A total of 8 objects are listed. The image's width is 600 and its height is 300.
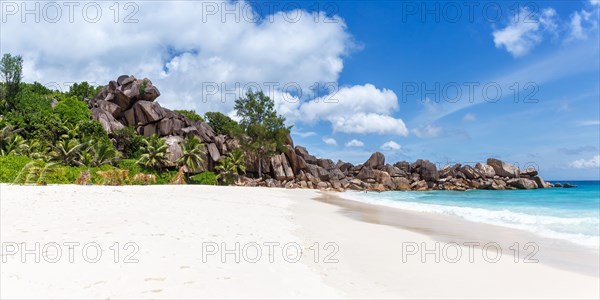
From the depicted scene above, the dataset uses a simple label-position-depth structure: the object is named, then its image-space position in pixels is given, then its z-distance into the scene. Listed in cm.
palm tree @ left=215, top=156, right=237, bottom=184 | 5269
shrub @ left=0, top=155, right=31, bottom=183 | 2646
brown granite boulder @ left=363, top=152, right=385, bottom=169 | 6969
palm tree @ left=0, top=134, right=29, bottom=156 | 3597
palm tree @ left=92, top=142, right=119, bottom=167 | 3928
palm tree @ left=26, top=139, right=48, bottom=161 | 3479
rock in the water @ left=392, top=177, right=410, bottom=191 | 6466
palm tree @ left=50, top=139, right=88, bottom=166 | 3709
